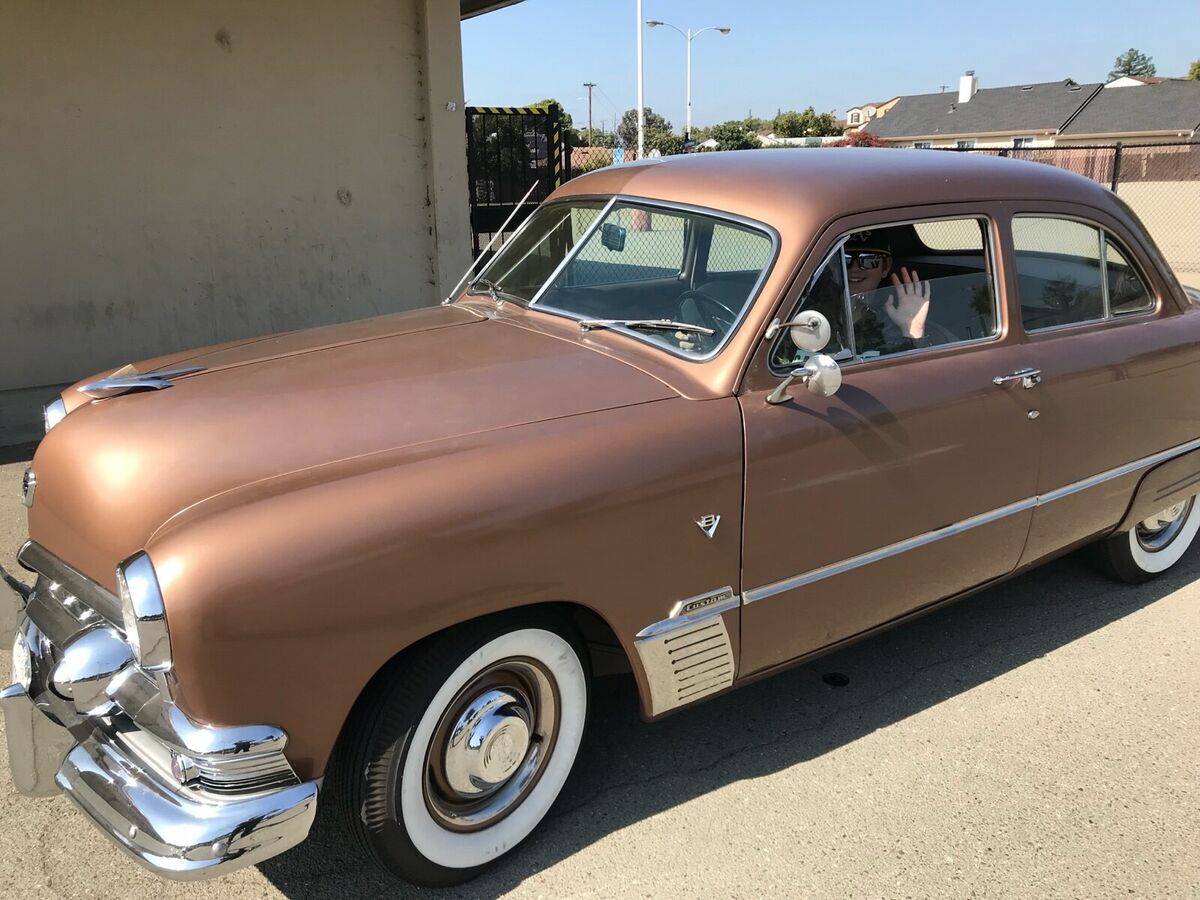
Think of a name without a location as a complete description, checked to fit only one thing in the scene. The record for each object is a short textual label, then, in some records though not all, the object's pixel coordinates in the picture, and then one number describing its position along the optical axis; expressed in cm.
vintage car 204
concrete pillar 782
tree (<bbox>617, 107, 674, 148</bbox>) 6825
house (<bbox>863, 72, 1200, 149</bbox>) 4681
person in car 305
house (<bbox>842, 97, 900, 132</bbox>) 6931
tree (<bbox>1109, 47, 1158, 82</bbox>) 15262
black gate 984
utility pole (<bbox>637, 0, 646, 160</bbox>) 3119
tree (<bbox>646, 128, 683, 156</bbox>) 4978
